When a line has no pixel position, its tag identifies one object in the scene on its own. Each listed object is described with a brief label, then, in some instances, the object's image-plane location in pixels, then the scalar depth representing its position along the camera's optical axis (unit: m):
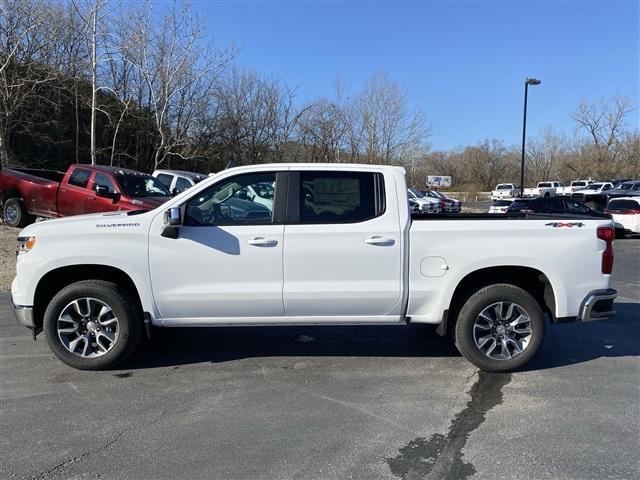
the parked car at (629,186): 46.82
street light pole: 34.12
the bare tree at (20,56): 19.42
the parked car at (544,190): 56.53
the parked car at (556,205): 19.75
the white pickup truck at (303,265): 4.67
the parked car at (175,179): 17.67
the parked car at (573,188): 56.92
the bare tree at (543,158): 87.81
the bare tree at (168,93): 23.34
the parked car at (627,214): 19.22
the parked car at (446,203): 34.04
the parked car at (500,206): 28.11
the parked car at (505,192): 56.69
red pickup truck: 12.58
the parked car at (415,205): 31.34
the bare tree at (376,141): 38.84
